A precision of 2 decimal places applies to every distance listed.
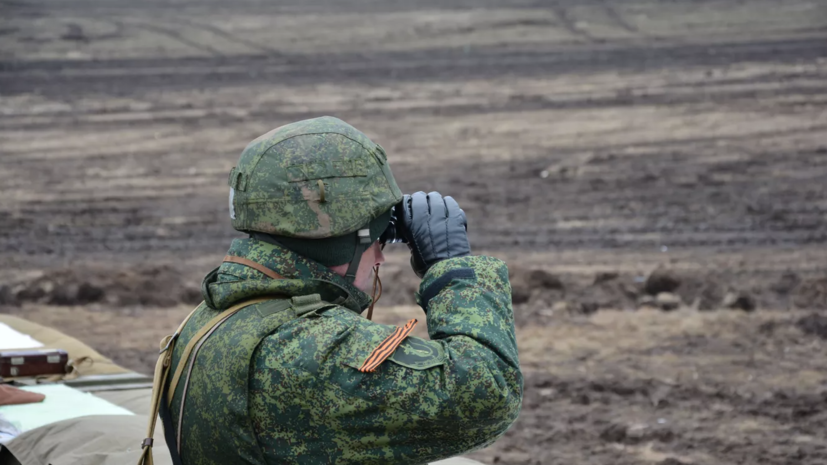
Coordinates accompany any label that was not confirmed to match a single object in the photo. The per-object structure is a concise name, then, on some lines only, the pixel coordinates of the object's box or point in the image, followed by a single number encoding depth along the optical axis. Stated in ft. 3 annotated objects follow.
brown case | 23.77
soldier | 11.80
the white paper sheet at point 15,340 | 26.84
